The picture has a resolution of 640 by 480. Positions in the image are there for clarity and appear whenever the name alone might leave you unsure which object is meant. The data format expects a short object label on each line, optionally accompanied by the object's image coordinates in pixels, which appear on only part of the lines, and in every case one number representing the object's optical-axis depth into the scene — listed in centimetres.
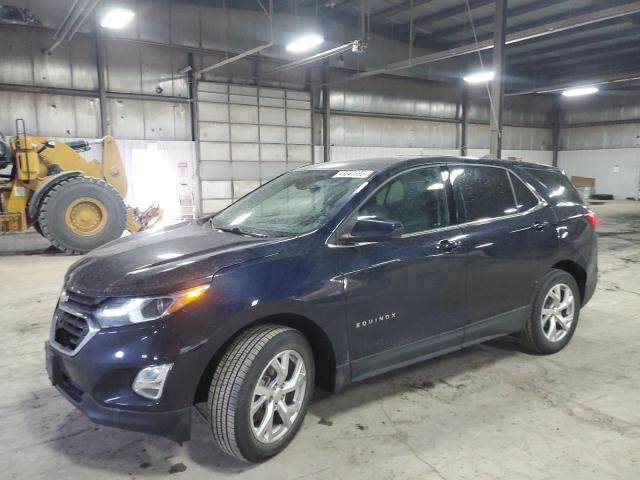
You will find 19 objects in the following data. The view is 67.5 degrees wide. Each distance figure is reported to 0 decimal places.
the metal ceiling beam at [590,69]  1839
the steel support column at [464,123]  2019
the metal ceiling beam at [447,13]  1310
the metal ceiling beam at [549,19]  1279
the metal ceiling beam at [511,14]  1283
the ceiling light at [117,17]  860
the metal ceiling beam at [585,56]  1700
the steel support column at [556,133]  2459
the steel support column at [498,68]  888
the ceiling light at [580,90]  1696
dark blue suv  206
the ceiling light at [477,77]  1156
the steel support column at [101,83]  1225
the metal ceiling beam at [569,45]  1562
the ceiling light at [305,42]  1045
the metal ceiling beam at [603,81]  1495
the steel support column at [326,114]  1627
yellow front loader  806
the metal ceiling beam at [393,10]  1370
